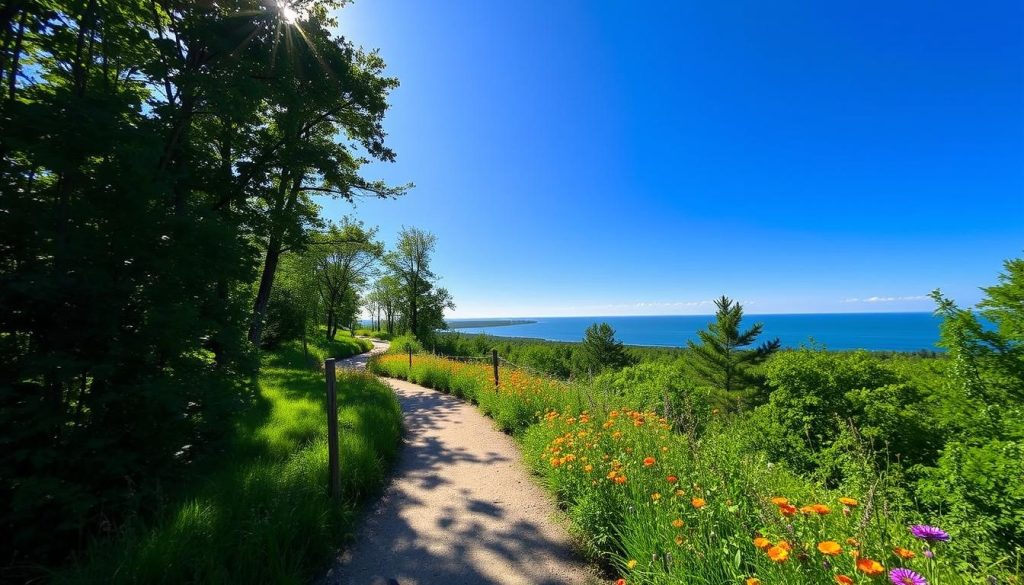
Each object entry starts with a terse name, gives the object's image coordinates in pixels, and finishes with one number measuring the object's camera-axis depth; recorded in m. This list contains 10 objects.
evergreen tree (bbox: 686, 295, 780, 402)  17.61
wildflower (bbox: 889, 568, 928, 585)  1.35
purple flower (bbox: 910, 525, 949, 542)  1.47
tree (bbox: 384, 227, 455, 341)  32.44
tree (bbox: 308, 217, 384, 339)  29.26
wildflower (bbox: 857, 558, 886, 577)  1.33
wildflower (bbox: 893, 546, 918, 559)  1.45
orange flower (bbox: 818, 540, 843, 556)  1.42
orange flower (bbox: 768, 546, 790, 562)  1.49
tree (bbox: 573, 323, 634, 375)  29.69
